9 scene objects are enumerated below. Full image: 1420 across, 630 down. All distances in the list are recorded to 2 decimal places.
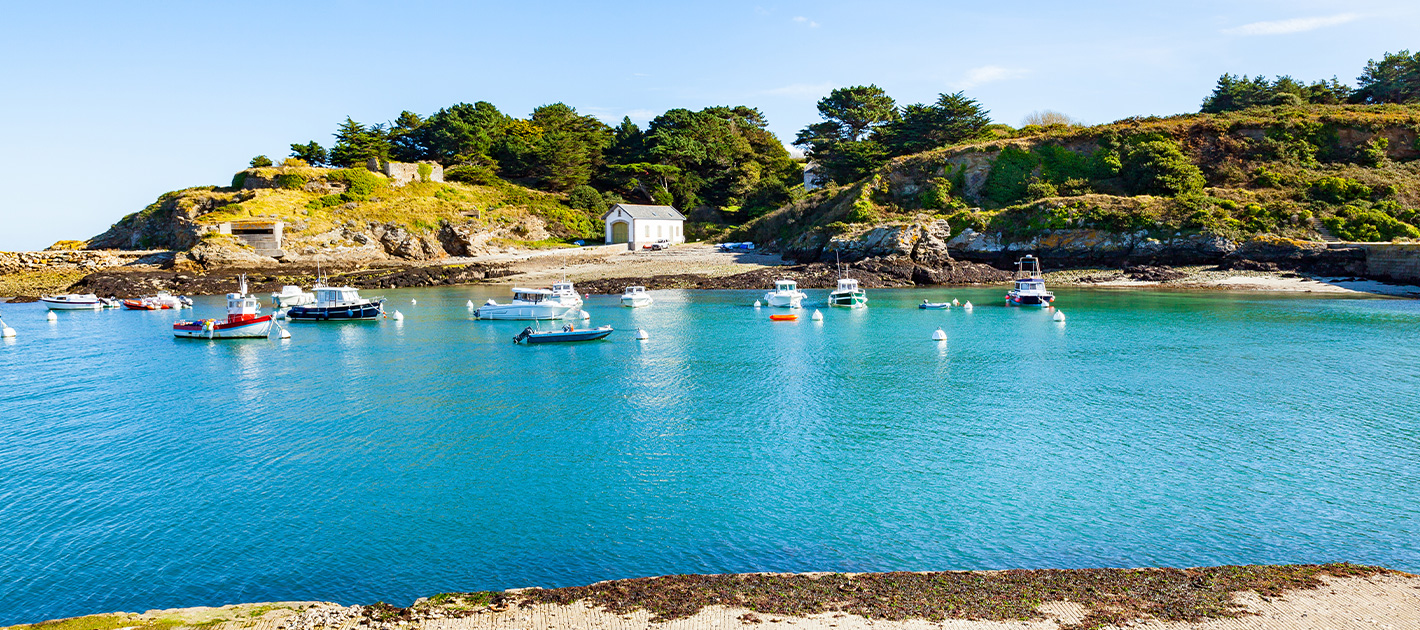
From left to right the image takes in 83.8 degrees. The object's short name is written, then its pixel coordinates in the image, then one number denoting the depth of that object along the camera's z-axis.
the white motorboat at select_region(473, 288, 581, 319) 42.34
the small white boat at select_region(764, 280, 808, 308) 45.03
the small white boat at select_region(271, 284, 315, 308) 46.09
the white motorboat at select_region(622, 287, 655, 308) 47.78
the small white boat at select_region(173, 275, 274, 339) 36.31
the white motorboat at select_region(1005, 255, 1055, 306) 44.56
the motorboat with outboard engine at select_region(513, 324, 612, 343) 34.00
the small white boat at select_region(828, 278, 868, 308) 46.97
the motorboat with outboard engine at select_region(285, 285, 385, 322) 43.91
